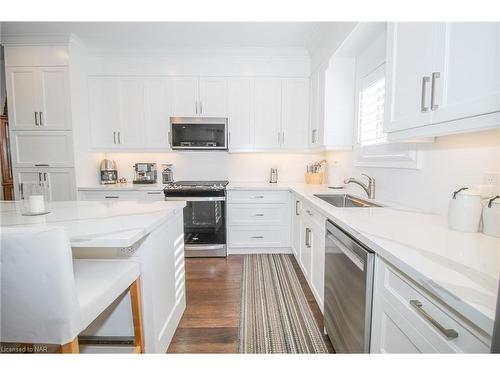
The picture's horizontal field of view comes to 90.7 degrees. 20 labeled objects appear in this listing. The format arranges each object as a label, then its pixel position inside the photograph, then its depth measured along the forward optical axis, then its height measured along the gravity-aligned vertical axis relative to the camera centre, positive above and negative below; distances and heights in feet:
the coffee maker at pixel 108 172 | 11.16 -0.23
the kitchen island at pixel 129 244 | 3.66 -1.40
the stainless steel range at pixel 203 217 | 9.84 -2.04
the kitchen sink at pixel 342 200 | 7.43 -1.06
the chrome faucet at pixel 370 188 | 7.03 -0.63
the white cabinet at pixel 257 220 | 10.21 -2.23
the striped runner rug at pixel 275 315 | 5.32 -3.81
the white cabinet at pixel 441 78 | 2.63 +1.15
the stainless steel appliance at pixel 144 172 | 11.39 -0.24
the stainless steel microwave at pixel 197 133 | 10.36 +1.41
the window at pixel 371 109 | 6.90 +1.73
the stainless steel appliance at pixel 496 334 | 1.52 -1.05
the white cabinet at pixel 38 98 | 9.62 +2.72
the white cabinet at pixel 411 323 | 2.07 -1.58
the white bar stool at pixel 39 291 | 2.48 -1.30
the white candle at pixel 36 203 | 4.54 -0.68
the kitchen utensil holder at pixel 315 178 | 10.88 -0.51
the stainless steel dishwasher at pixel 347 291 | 3.51 -2.05
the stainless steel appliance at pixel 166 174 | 11.65 -0.36
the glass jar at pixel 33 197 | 4.50 -0.54
